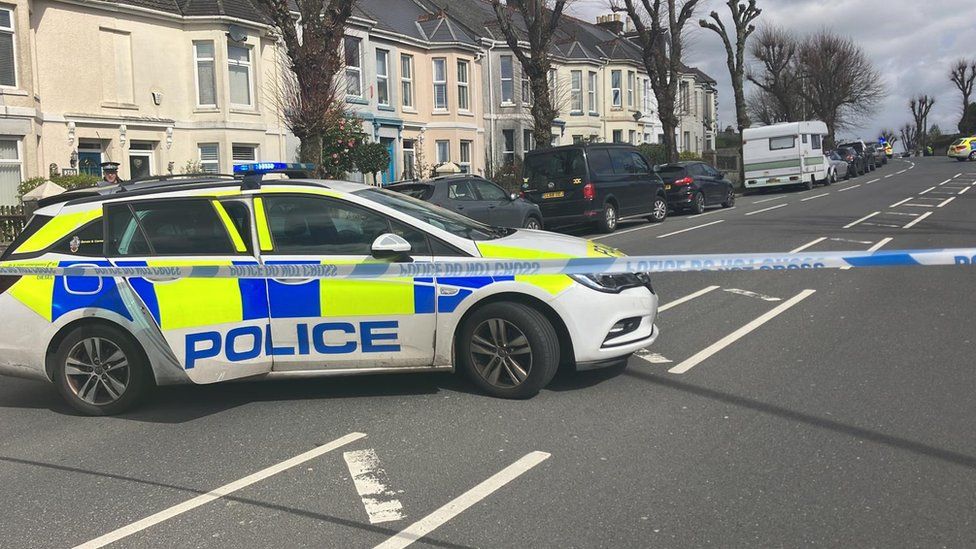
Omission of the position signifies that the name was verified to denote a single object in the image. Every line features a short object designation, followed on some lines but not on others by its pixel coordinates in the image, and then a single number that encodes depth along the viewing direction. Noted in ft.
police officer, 42.73
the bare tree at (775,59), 200.44
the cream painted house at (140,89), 68.18
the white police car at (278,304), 18.44
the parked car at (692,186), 77.66
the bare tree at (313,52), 51.37
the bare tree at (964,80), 301.63
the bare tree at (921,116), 363.56
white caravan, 102.53
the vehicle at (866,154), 157.35
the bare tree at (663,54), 106.32
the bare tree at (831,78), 228.63
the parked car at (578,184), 59.88
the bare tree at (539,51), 74.59
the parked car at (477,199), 47.65
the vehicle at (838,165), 125.99
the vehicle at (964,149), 187.11
